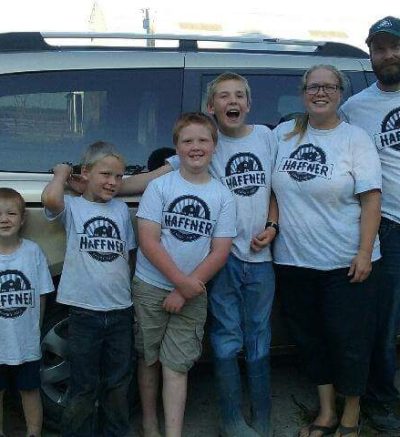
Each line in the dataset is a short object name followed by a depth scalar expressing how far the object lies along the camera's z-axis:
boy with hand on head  2.79
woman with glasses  2.81
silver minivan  2.95
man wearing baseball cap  3.00
